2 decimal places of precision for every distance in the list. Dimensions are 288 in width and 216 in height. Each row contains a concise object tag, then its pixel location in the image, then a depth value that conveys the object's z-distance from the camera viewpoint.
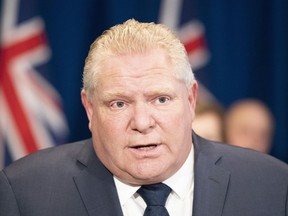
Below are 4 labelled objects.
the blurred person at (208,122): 4.65
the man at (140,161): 2.70
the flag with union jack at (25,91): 5.59
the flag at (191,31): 5.83
